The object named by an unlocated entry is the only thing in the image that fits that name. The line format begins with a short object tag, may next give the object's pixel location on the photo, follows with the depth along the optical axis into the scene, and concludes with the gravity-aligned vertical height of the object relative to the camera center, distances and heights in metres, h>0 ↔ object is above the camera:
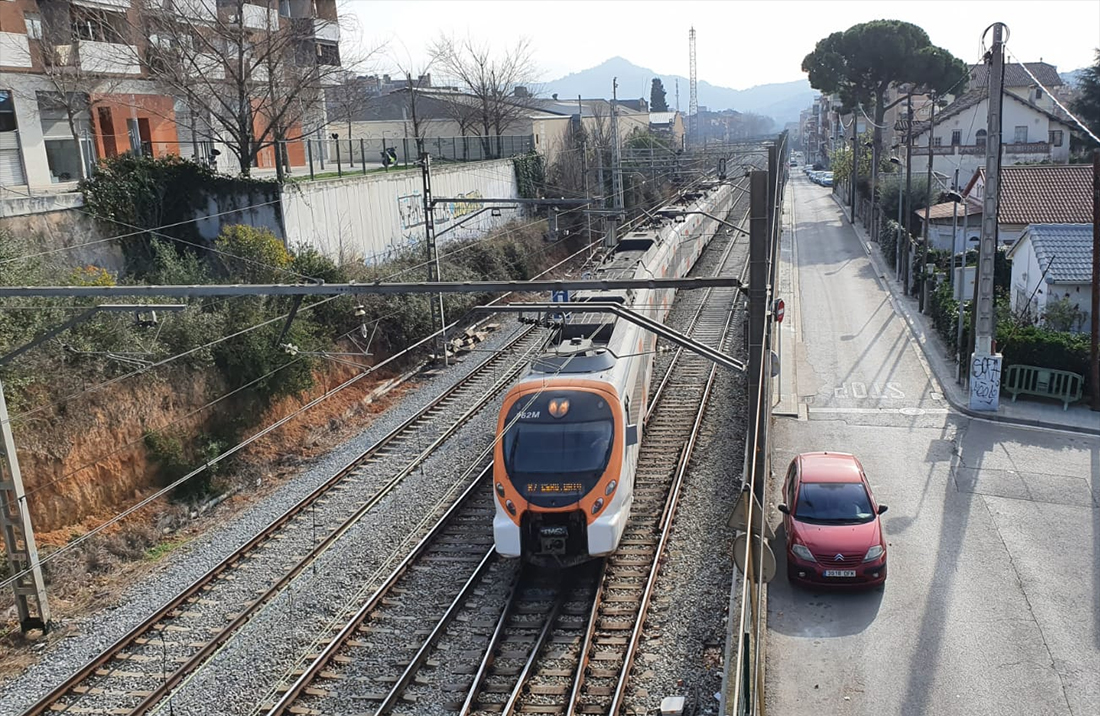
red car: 11.73 -5.14
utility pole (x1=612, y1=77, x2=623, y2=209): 30.70 -0.54
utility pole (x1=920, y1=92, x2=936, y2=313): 28.36 -4.26
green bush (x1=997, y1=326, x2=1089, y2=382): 20.22 -4.92
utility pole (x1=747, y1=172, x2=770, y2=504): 10.01 -1.69
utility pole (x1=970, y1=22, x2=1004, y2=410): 17.45 -2.83
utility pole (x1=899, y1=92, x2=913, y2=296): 31.15 -1.60
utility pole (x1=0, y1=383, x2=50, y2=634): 11.69 -4.76
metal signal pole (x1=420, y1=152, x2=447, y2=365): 21.11 -1.67
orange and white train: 11.82 -4.05
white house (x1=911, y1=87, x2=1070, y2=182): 51.59 -0.39
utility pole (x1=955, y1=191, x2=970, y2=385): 21.55 -5.21
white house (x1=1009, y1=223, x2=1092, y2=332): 22.91 -3.60
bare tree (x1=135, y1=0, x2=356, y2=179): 24.31 +2.97
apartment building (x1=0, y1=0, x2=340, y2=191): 24.44 +3.01
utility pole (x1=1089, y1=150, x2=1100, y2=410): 17.77 -3.61
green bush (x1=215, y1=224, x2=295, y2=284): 21.44 -2.12
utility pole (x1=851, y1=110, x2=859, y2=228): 47.25 -0.89
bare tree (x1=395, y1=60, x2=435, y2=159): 48.41 +2.88
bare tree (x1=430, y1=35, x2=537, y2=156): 46.19 +2.68
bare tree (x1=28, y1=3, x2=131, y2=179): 24.67 +3.05
